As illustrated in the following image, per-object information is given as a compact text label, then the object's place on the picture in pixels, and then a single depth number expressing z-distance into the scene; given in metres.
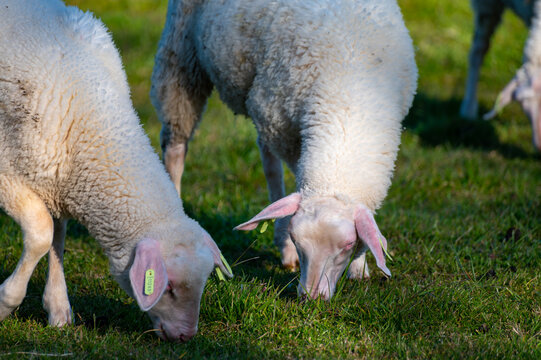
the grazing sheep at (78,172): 5.75
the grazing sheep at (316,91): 6.22
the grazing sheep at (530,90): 9.17
